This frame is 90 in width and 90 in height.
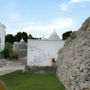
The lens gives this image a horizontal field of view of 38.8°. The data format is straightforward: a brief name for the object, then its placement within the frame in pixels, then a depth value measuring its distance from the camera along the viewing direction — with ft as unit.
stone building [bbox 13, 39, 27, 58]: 97.01
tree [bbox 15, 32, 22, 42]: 135.52
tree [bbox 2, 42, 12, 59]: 78.98
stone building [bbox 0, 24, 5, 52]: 77.41
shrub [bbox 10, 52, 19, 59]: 77.29
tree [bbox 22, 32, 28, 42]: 134.89
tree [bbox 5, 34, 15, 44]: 135.33
